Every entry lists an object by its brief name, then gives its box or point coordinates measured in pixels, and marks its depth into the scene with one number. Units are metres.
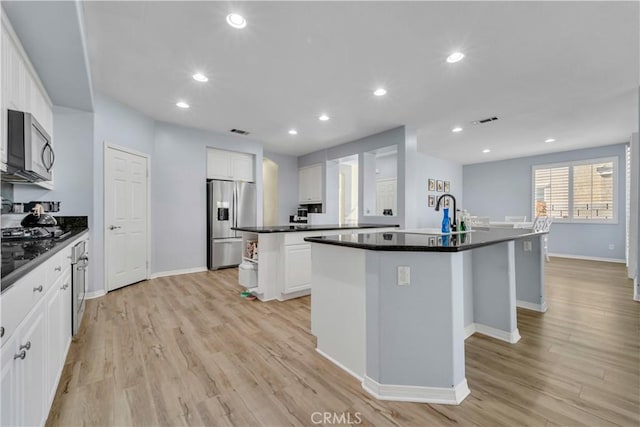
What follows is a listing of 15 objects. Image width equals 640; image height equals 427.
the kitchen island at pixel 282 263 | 3.38
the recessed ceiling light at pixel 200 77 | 3.01
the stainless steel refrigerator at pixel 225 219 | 5.03
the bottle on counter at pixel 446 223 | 2.37
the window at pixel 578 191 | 6.05
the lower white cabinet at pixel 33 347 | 0.97
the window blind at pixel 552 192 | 6.64
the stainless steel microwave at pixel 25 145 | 1.91
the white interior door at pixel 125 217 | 3.72
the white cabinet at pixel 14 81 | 1.81
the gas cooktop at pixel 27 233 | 2.21
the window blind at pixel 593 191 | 6.05
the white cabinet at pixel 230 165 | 5.25
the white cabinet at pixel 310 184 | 6.62
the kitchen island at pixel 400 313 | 1.61
